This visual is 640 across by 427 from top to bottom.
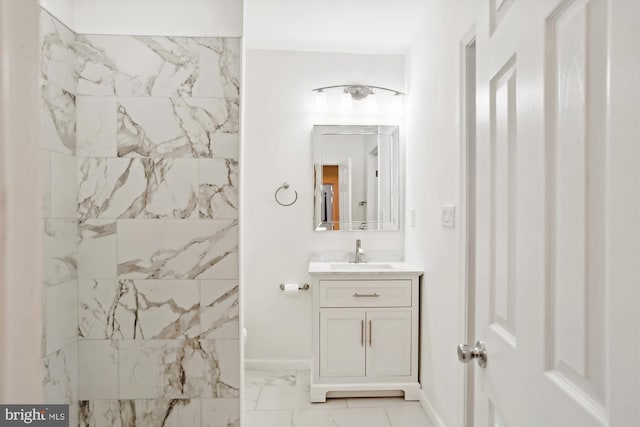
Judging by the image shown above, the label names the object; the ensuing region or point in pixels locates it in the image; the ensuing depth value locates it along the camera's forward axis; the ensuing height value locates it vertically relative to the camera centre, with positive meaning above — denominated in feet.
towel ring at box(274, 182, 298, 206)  10.27 +0.53
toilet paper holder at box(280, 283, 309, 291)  10.28 -1.87
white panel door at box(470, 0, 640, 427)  1.65 -0.01
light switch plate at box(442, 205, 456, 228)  6.55 -0.02
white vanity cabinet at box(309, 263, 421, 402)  8.43 -2.51
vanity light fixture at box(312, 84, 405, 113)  10.16 +3.07
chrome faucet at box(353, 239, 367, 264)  10.19 -1.05
